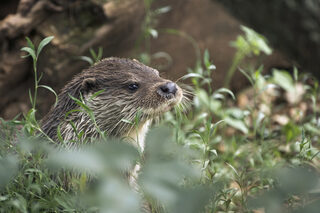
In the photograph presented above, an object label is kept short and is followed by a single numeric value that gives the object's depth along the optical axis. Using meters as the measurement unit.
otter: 6.38
